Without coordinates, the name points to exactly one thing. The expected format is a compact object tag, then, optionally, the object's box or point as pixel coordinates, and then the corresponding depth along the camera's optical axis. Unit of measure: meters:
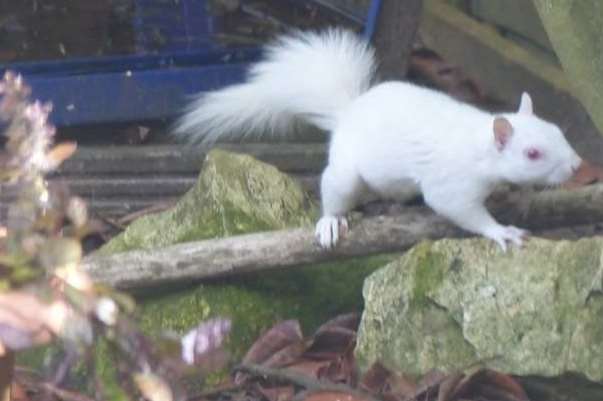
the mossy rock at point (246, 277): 7.82
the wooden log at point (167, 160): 10.25
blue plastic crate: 10.30
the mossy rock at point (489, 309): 6.95
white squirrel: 7.39
